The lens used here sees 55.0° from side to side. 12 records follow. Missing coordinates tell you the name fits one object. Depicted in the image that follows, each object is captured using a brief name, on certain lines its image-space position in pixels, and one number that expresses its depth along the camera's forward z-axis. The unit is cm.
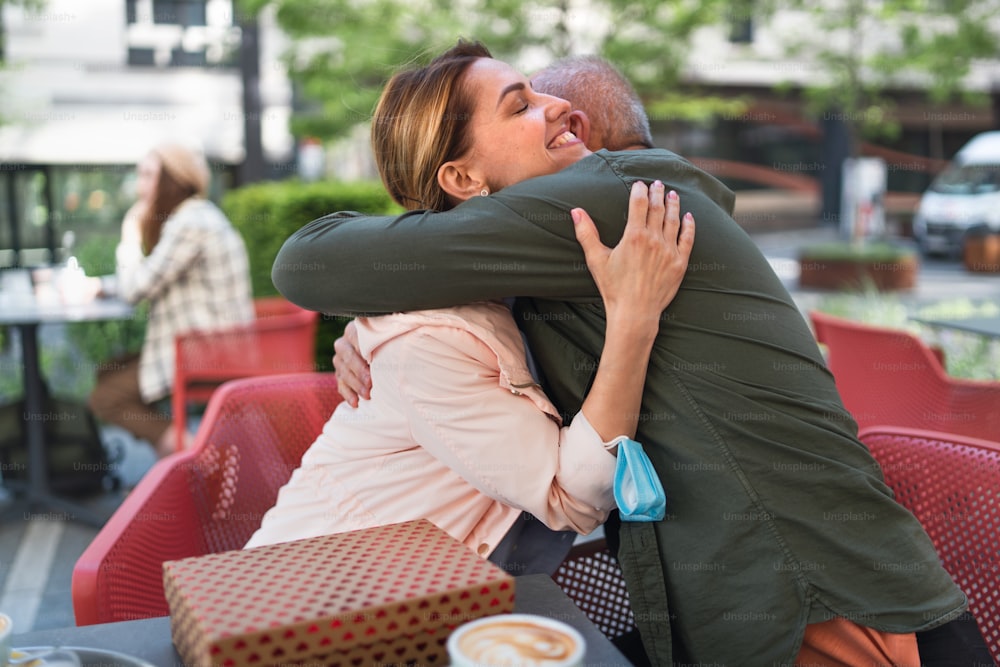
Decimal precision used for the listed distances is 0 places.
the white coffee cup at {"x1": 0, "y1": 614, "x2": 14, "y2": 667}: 116
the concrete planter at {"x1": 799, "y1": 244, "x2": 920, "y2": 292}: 1388
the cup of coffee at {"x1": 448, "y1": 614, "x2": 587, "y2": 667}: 104
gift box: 112
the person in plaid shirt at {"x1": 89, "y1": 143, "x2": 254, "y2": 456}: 501
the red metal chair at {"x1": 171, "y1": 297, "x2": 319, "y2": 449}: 472
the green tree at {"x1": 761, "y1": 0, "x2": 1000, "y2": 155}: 1200
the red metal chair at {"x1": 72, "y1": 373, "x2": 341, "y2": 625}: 177
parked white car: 1720
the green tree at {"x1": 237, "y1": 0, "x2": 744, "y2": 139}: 920
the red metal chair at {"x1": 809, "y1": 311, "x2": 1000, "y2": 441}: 335
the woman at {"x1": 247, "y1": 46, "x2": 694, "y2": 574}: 154
